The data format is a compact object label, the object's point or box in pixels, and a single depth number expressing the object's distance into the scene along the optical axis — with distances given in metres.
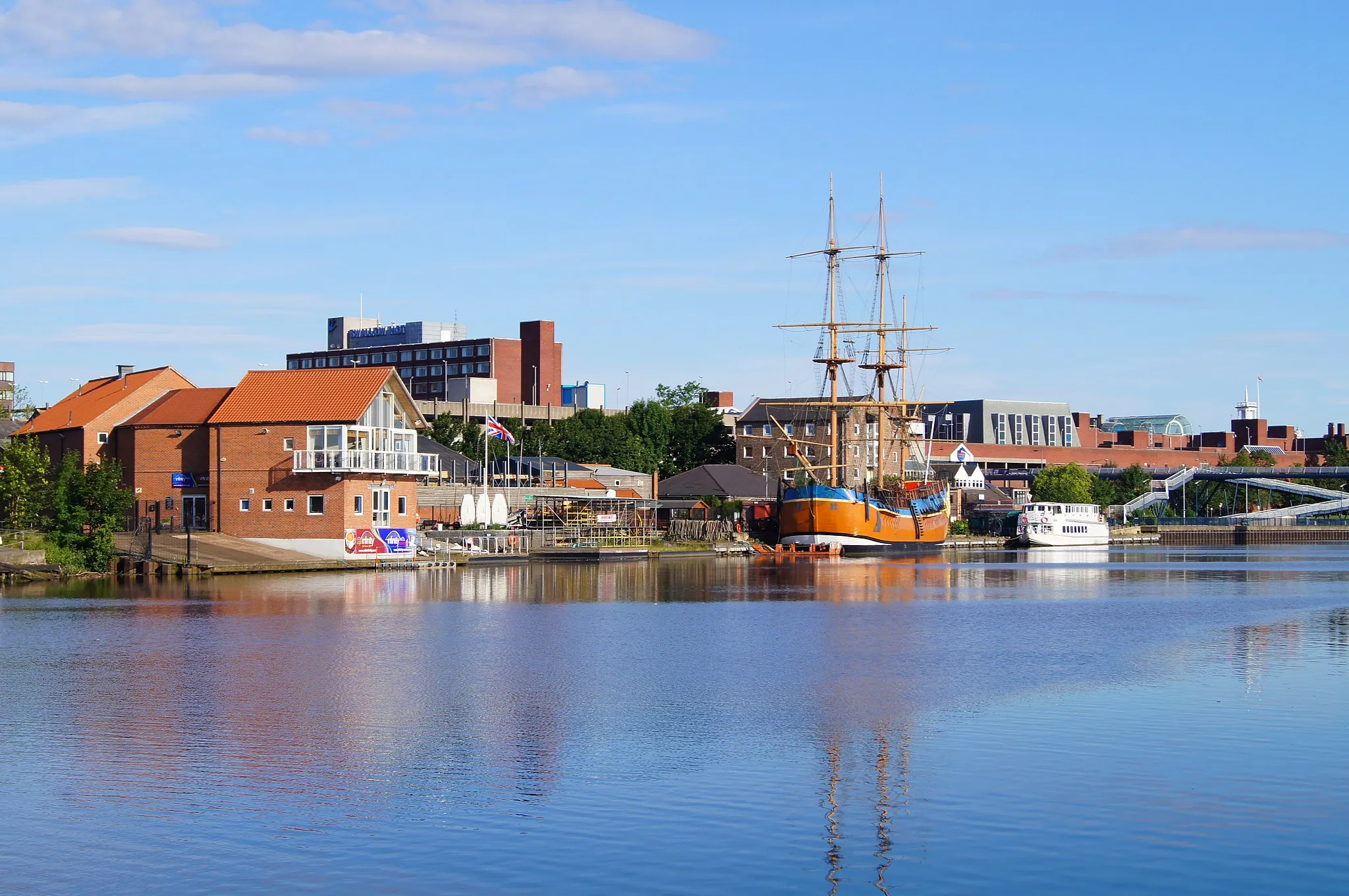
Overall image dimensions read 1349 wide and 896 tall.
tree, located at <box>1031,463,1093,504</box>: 172.12
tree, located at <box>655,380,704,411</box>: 167.75
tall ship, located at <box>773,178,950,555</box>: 104.94
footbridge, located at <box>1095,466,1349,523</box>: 181.88
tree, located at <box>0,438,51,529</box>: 69.25
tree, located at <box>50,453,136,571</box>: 64.12
